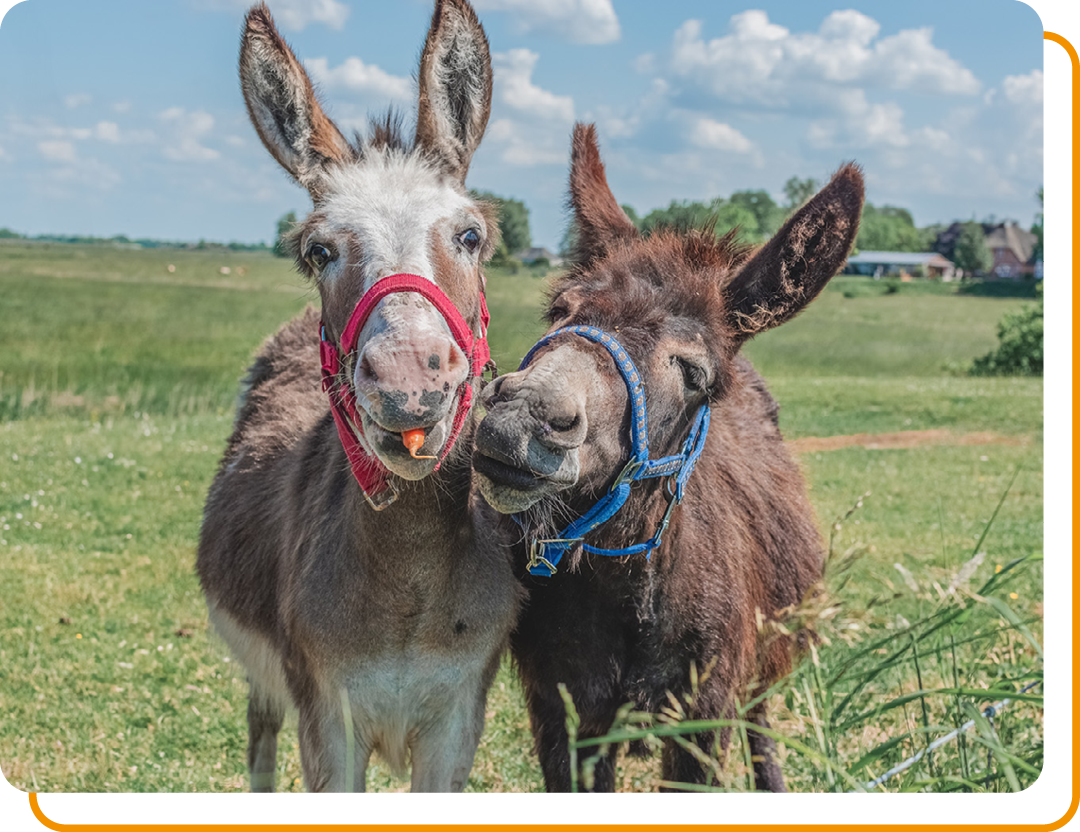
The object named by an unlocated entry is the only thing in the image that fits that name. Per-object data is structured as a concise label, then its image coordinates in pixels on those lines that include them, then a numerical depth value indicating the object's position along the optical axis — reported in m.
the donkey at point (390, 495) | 2.56
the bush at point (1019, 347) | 21.08
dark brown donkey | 2.23
